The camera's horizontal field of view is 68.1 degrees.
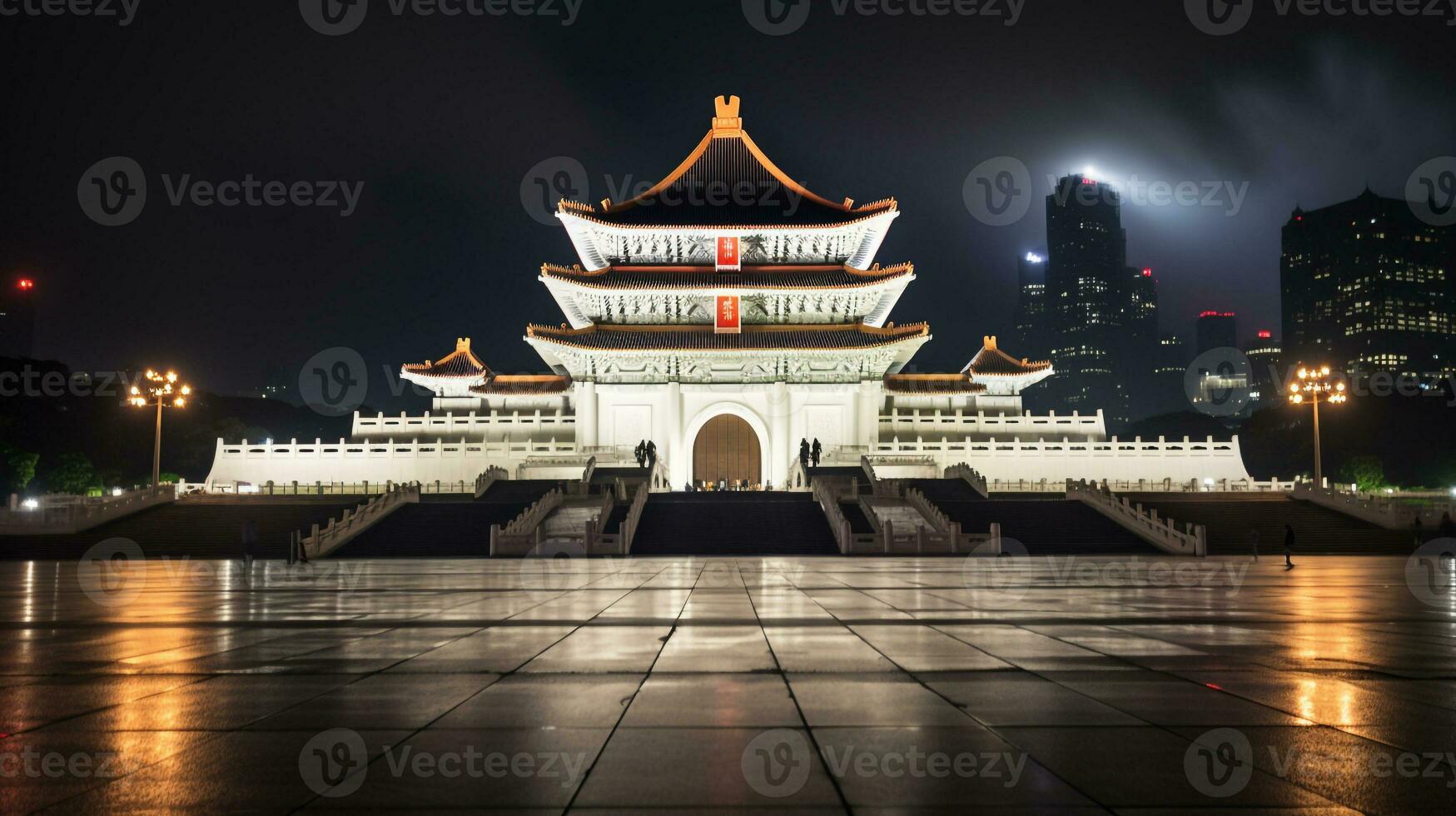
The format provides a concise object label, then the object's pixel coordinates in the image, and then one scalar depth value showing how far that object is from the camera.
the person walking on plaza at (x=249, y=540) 24.03
